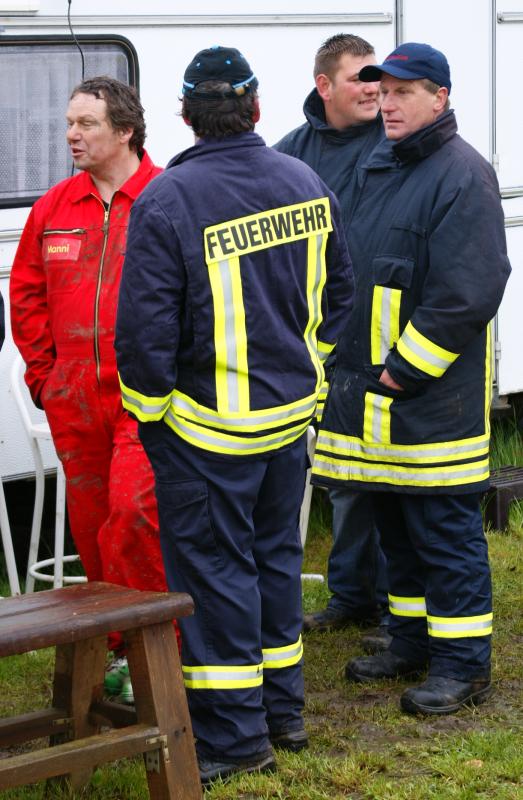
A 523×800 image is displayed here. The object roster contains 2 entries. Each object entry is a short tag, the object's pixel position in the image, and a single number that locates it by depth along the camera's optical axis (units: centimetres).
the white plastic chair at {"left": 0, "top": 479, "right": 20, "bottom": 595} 538
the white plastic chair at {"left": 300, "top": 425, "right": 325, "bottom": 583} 570
